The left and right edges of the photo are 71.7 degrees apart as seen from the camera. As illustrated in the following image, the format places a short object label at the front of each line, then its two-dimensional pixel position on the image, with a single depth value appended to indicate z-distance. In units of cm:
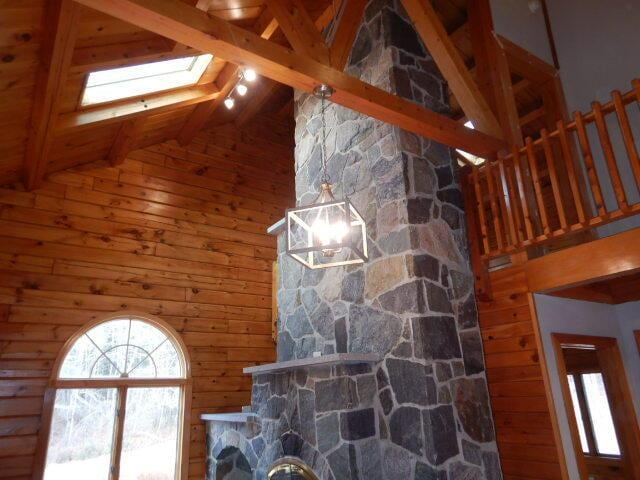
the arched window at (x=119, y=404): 456
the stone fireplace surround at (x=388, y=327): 319
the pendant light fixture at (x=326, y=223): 270
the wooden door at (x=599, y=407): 337
